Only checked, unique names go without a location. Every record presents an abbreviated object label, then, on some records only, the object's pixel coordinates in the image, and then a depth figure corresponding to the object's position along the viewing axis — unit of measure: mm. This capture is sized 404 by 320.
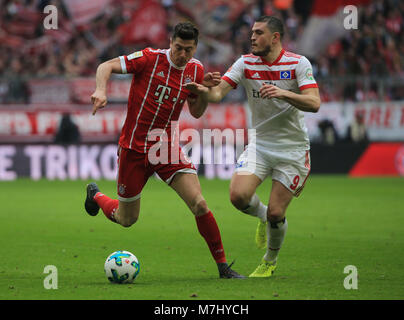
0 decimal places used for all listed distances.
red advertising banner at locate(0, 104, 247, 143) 44187
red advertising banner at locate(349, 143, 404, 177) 45125
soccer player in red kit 14922
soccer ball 13930
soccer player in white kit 15367
